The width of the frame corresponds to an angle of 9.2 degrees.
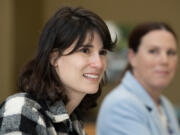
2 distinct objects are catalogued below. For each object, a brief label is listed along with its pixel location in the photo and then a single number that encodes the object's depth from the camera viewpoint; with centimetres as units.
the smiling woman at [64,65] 397
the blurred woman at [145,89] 459
